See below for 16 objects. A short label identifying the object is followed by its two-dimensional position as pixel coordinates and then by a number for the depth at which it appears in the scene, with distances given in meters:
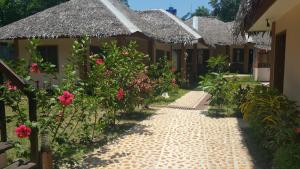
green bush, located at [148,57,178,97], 12.33
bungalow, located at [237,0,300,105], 5.74
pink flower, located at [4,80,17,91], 4.26
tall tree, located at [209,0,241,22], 47.84
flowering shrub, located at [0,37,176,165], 4.36
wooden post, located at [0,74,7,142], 4.30
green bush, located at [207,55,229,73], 9.95
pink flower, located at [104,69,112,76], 7.08
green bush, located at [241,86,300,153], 4.58
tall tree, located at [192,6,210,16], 53.97
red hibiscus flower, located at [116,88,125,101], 6.98
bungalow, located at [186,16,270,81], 25.38
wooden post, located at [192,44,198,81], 20.25
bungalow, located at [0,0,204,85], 13.12
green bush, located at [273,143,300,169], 3.65
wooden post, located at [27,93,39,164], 4.03
